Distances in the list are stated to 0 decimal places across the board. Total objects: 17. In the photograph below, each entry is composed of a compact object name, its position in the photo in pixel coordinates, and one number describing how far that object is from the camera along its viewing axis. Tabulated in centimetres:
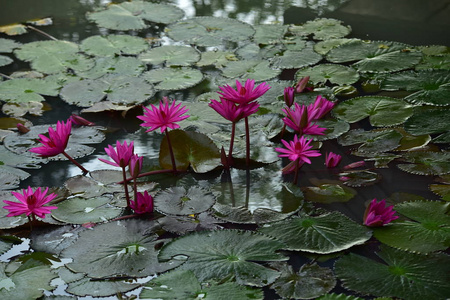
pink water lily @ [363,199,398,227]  588
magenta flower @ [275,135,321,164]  596
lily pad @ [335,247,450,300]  567
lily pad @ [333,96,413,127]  650
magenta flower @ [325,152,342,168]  621
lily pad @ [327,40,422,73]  691
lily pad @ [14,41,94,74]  706
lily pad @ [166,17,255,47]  735
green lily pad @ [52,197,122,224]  597
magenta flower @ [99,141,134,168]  595
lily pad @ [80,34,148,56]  722
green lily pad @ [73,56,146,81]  699
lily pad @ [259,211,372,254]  582
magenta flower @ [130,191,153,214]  596
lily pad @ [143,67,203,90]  686
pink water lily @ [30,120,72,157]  606
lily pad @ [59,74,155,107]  675
